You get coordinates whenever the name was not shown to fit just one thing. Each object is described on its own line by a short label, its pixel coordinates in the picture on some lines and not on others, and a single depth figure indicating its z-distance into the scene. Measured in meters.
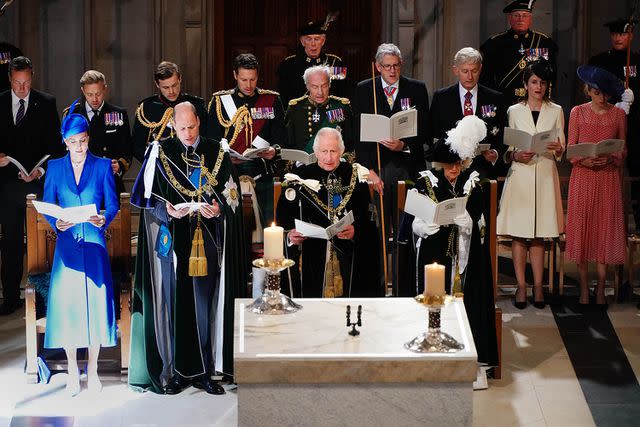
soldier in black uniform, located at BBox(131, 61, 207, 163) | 14.30
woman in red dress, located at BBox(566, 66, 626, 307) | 14.77
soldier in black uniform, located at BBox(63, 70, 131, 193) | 14.74
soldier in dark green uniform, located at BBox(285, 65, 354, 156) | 14.07
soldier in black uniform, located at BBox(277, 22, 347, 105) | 15.65
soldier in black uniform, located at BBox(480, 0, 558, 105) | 16.33
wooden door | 20.21
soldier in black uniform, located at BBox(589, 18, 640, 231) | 16.77
